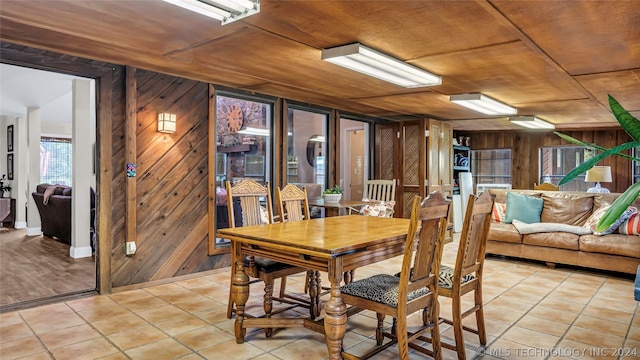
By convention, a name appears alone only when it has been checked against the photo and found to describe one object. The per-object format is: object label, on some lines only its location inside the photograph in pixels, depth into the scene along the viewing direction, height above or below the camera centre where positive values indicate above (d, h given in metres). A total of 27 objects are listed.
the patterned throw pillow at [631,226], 4.79 -0.58
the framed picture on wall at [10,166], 8.48 +0.15
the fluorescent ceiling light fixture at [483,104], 4.93 +0.94
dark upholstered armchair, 6.25 -0.59
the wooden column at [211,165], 4.64 +0.10
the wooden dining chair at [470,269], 2.44 -0.59
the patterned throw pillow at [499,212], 6.01 -0.54
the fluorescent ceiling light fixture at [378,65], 3.07 +0.92
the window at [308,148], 5.84 +0.40
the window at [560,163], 8.84 +0.28
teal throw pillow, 5.75 -0.46
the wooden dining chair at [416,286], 2.11 -0.64
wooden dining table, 2.22 -0.45
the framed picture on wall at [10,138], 8.54 +0.75
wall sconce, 4.18 +0.53
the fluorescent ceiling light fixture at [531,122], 6.70 +0.93
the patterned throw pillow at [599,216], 4.89 -0.52
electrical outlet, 3.99 -0.71
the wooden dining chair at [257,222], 2.91 -0.40
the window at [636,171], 8.05 +0.10
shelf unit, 8.96 +0.30
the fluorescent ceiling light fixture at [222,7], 2.26 +0.95
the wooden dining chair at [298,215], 3.22 -0.36
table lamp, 7.57 +0.04
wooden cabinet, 6.64 +0.30
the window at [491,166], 9.40 +0.23
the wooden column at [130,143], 3.95 +0.30
